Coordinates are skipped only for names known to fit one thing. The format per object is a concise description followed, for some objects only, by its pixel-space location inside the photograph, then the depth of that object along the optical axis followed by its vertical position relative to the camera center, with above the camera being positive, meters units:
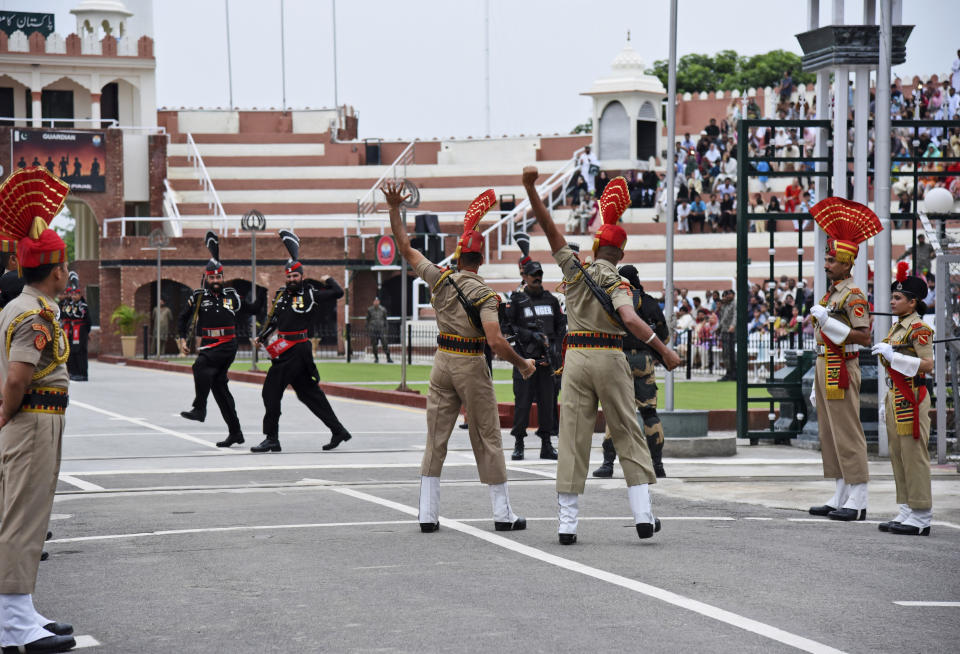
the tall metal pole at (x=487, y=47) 63.88 +10.74
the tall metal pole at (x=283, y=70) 65.49 +10.14
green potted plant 44.81 -1.24
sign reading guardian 49.91 +4.69
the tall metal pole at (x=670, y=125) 18.30 +2.16
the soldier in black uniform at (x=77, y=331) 28.06 -0.89
